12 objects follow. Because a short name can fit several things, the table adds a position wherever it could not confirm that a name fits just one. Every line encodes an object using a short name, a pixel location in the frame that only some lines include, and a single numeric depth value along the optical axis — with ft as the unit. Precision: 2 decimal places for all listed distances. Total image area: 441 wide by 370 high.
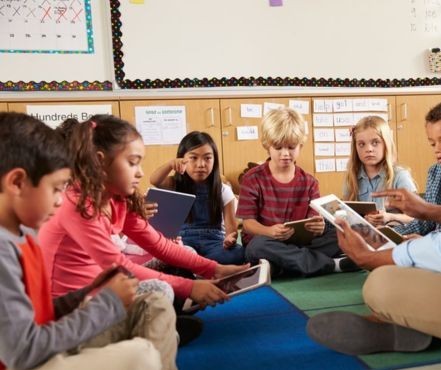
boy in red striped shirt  5.99
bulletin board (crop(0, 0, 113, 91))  9.06
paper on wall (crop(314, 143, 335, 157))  10.41
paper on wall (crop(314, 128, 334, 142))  10.42
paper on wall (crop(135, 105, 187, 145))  9.42
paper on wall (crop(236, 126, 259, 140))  9.87
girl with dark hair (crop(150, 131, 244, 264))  6.43
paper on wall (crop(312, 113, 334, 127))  10.39
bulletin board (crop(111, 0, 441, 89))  9.76
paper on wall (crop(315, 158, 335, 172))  10.40
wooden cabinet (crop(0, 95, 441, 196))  9.43
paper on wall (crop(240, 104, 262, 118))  9.91
